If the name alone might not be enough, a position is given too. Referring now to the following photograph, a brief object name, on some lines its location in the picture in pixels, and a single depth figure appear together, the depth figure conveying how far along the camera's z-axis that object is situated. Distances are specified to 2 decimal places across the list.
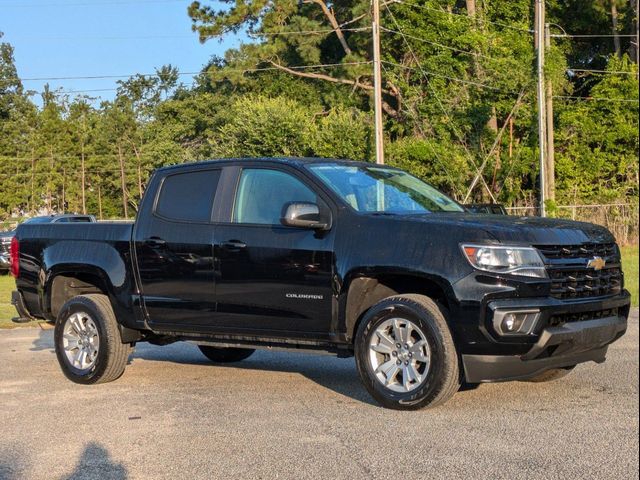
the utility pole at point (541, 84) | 29.23
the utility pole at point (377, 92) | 26.91
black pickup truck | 6.06
